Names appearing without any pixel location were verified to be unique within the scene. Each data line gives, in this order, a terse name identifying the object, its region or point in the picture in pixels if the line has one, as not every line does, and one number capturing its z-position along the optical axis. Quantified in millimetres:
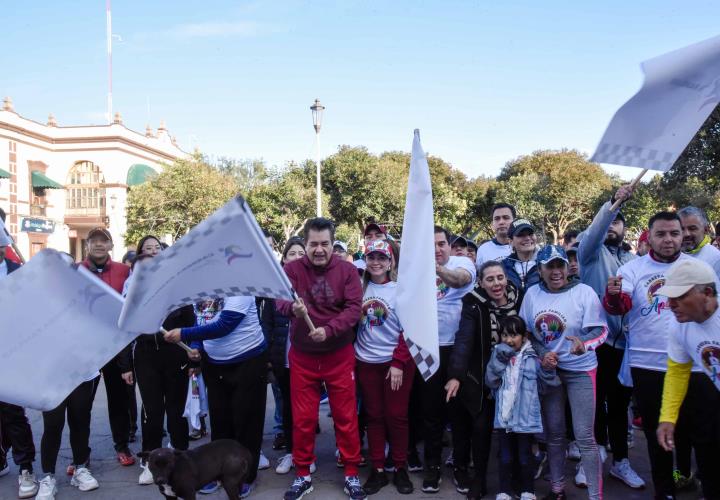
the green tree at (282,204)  27703
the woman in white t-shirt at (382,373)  4629
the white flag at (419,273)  3834
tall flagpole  44562
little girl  4070
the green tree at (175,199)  31016
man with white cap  2994
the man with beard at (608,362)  4582
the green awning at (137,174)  37938
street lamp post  16906
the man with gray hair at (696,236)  4484
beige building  35531
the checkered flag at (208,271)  3248
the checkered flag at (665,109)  3621
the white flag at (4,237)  4547
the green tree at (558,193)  37375
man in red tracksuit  4410
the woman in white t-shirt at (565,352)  4016
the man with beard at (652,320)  3990
